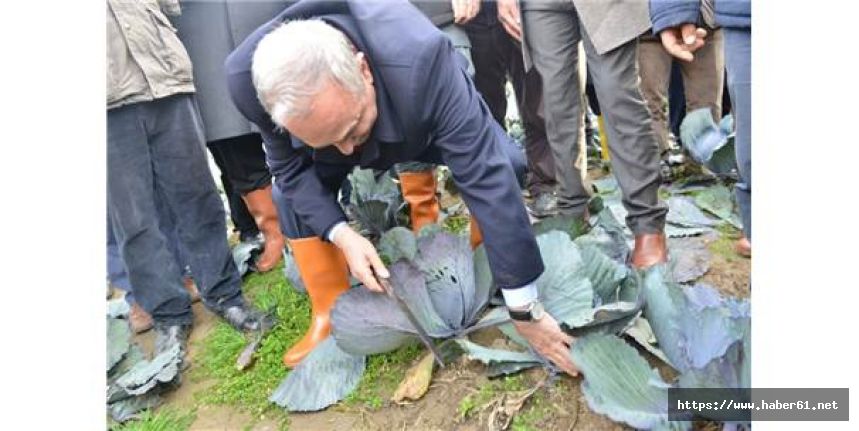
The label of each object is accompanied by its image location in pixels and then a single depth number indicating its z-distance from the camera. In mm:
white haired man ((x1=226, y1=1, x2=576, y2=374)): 1479
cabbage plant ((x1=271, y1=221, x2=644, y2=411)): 1833
